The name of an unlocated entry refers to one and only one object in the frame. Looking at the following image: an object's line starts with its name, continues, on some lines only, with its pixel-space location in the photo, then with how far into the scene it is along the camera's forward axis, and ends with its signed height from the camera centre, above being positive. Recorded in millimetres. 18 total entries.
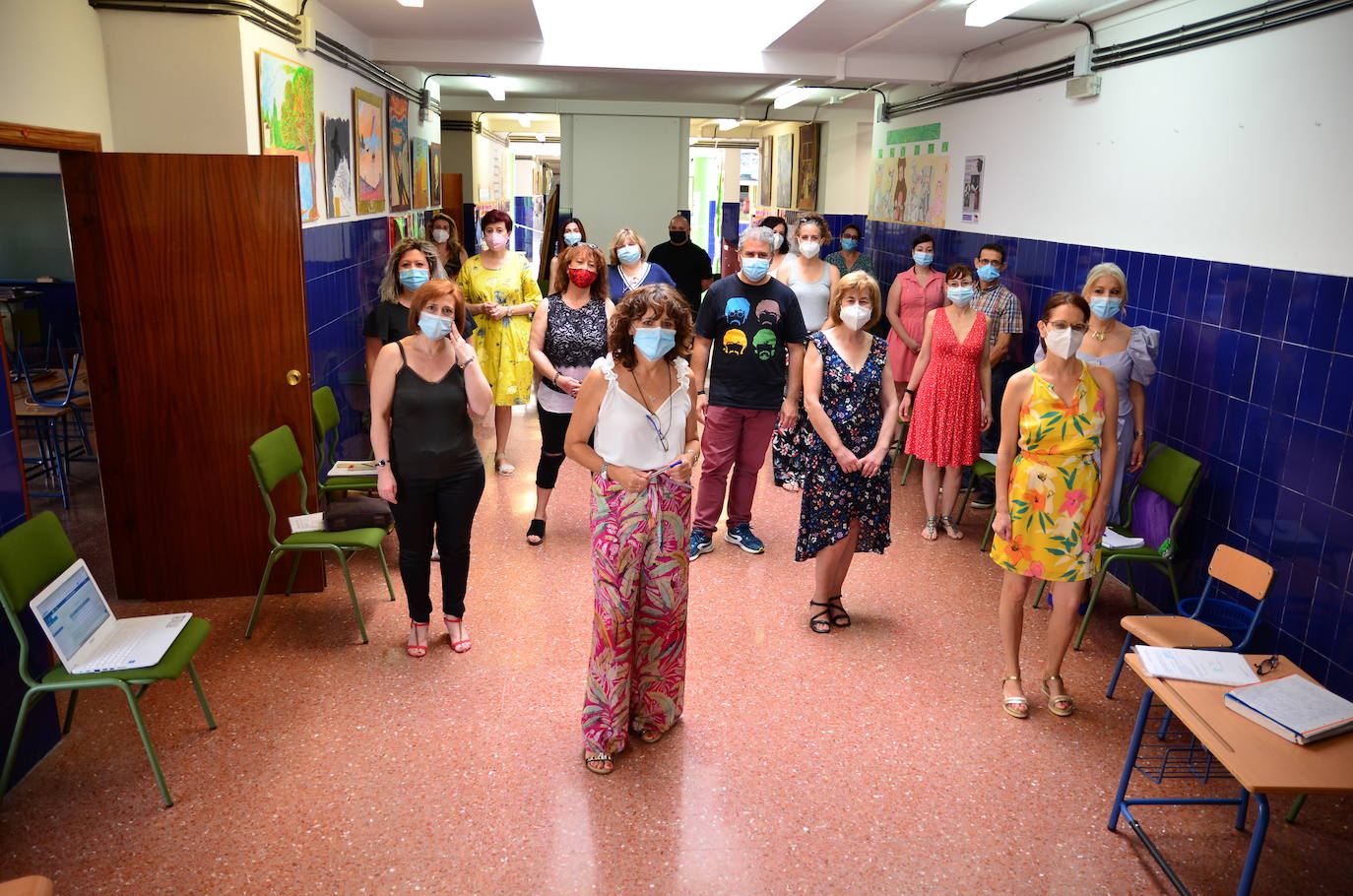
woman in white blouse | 3195 -829
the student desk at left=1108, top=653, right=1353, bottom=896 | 2424 -1300
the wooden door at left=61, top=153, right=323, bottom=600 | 4305 -599
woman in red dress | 5609 -840
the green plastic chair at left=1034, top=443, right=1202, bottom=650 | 4387 -1140
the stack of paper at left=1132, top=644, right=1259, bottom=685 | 2934 -1276
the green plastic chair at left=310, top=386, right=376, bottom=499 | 5094 -1277
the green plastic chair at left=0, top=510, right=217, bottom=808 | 3074 -1226
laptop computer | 3154 -1423
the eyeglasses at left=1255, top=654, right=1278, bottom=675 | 3041 -1292
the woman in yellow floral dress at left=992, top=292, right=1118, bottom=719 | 3619 -833
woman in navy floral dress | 4215 -823
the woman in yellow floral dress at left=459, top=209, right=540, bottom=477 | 6391 -534
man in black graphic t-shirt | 4922 -656
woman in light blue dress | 4773 -574
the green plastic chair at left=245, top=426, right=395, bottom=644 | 4242 -1374
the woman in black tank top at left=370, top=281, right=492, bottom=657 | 3840 -810
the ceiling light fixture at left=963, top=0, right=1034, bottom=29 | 4984 +1157
